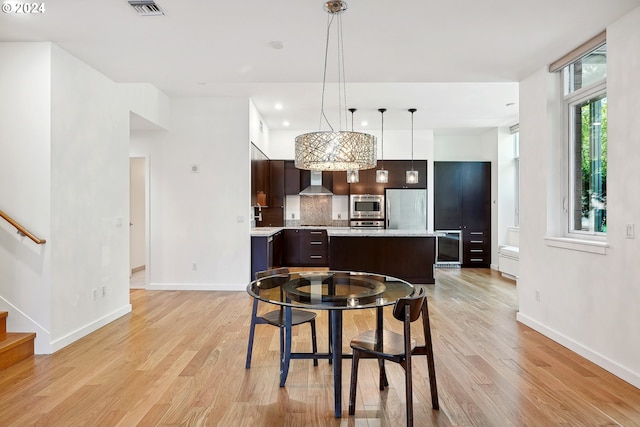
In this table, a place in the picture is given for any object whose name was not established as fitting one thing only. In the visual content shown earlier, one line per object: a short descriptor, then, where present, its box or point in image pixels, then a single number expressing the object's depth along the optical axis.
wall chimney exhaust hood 8.20
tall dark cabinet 8.12
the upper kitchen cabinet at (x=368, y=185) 8.20
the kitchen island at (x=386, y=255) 6.38
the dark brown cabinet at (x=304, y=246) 7.90
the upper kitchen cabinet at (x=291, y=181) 8.24
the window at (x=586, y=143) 3.35
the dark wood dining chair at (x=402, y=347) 2.12
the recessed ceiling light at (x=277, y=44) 3.31
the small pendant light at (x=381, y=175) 6.63
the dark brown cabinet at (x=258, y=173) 6.30
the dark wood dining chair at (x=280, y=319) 2.83
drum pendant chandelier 3.09
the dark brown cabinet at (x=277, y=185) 8.17
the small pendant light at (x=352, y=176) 6.72
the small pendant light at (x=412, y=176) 6.63
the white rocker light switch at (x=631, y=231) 2.77
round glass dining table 2.25
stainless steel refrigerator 7.98
